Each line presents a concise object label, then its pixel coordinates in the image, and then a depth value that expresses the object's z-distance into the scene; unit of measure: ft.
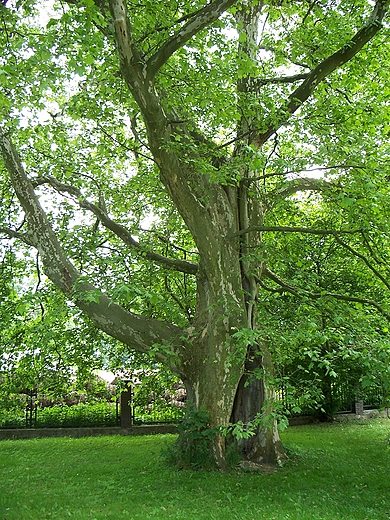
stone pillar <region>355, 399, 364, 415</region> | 53.21
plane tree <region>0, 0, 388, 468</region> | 23.31
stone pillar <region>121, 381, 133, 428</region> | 43.68
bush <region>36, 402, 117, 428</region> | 44.45
